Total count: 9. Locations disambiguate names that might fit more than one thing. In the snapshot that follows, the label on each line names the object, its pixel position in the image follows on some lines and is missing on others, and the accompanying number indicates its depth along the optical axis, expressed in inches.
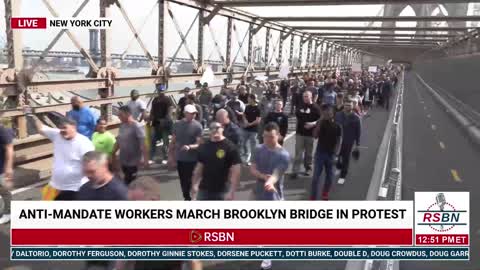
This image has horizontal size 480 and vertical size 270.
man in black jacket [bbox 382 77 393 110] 953.5
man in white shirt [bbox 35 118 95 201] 210.1
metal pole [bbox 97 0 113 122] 437.9
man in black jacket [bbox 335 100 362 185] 374.6
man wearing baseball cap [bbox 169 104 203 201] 271.0
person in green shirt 259.0
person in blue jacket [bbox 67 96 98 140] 301.7
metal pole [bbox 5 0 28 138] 331.9
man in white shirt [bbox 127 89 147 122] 381.8
